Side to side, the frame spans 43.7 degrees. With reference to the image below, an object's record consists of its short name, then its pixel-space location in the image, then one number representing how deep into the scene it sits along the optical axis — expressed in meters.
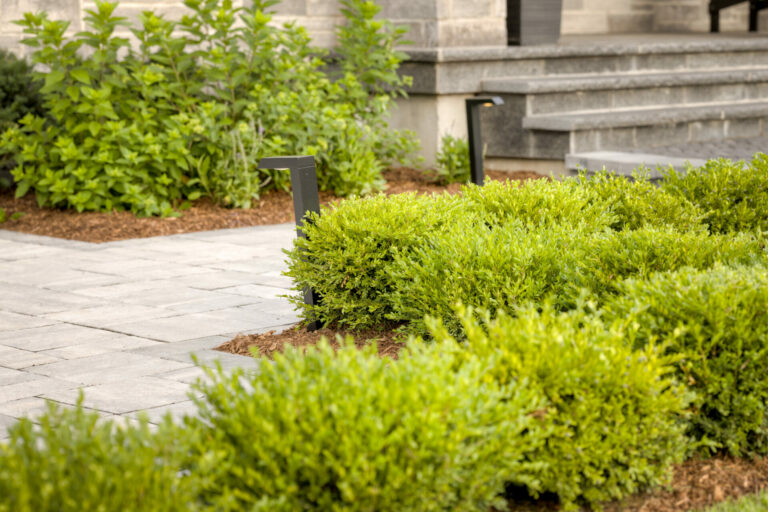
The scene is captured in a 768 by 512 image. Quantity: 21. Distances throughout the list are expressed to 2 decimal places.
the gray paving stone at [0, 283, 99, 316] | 5.68
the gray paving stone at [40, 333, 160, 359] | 4.77
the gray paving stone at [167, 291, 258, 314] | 5.64
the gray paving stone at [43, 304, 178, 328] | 5.39
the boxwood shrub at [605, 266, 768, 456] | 3.24
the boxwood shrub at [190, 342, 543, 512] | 2.41
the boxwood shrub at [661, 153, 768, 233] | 5.30
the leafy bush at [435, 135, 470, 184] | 9.77
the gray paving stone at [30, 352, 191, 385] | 4.36
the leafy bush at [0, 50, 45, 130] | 8.63
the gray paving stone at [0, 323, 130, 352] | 4.94
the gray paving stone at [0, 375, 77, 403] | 4.12
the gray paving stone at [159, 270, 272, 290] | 6.25
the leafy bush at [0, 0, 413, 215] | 8.27
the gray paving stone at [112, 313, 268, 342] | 5.09
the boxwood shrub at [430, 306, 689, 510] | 2.89
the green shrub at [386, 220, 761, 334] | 4.07
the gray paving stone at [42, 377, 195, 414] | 3.94
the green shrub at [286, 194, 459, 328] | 4.60
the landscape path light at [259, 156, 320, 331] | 4.86
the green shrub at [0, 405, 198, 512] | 2.13
